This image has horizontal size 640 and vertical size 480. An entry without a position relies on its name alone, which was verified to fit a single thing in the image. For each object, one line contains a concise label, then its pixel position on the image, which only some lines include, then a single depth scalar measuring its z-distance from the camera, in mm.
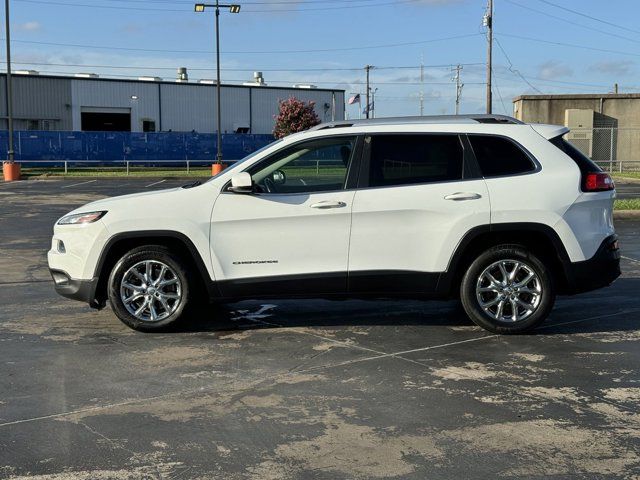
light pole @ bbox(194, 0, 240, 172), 39281
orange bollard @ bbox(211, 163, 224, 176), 37312
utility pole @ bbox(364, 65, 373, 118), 85950
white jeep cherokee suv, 6559
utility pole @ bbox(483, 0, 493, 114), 41062
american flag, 66688
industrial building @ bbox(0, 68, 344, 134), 57594
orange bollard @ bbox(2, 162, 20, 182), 34781
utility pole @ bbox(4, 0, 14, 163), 34906
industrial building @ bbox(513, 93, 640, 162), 39875
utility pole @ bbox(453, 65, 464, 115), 98075
